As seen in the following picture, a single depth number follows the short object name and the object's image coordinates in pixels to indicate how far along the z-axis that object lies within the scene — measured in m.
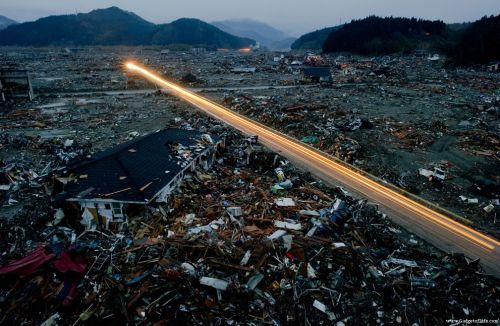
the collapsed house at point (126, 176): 13.65
